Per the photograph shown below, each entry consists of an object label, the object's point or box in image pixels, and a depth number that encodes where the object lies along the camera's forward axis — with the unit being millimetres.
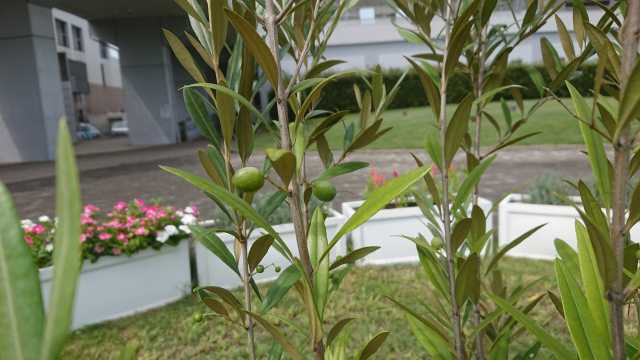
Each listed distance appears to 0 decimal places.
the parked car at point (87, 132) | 29900
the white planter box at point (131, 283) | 3553
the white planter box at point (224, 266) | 4066
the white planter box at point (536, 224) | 4301
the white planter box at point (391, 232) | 4512
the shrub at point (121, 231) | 3492
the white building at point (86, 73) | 32562
